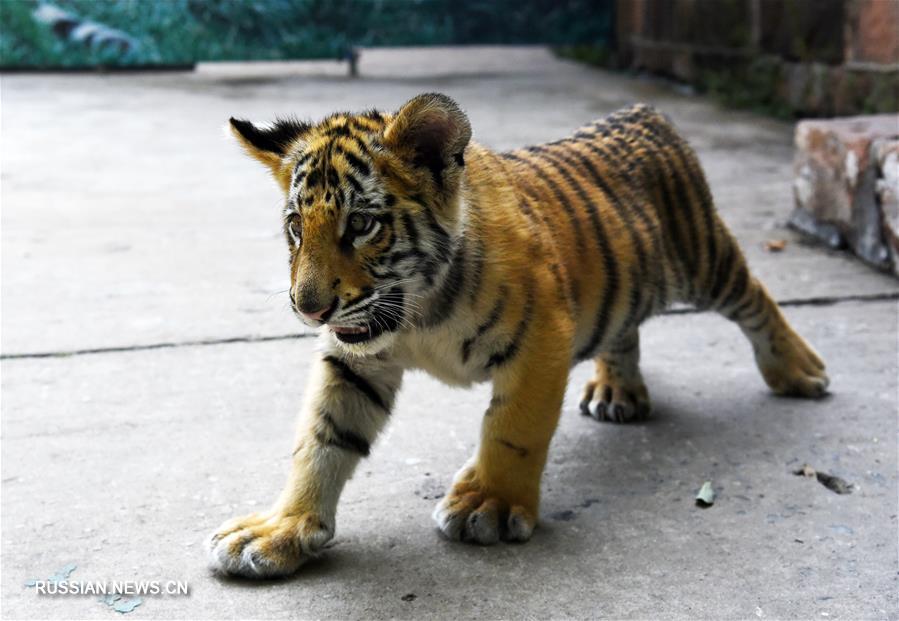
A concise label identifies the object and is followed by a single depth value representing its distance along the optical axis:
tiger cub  2.74
